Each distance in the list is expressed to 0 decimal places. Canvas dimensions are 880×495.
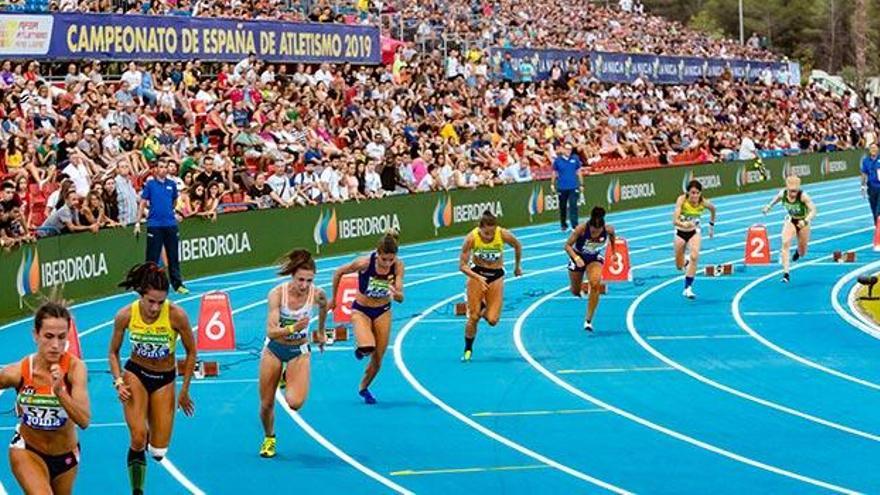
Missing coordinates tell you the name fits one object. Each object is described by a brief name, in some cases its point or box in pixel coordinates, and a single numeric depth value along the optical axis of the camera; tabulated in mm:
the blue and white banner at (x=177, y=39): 31156
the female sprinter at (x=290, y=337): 14469
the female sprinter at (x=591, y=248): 22438
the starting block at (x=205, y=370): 19125
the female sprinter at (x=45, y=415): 9922
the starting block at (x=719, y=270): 29641
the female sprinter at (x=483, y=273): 20234
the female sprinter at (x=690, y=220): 26469
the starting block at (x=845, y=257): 32219
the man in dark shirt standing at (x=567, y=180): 36688
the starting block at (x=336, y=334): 21656
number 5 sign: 22266
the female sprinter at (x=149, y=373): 12609
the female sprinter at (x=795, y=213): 28250
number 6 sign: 20609
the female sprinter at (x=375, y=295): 17062
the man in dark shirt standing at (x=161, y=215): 25281
